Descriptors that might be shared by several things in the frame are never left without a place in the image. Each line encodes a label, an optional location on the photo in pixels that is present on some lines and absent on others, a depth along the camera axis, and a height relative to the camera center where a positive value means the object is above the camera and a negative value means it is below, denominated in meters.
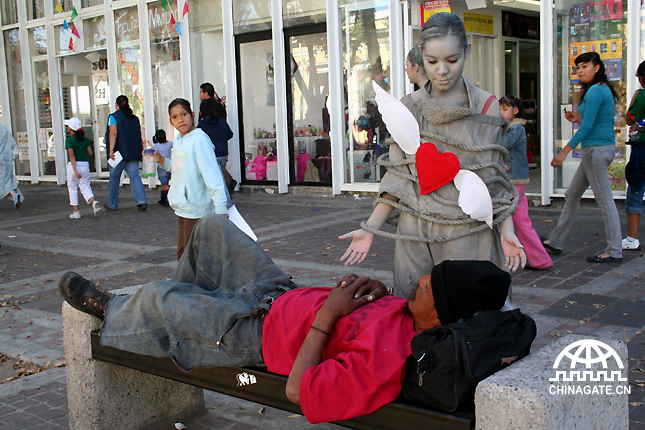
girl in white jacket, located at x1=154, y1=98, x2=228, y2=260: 5.23 -0.32
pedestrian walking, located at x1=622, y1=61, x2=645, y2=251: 6.72 -0.56
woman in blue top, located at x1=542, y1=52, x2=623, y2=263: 6.29 -0.20
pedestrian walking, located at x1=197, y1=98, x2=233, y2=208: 11.39 +0.12
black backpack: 2.13 -0.77
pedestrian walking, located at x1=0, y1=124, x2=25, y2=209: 10.75 -0.31
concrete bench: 1.98 -1.04
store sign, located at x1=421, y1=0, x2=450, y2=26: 11.09 +2.02
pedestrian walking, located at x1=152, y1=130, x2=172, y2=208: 11.88 -0.33
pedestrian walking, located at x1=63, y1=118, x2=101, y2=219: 11.25 -0.47
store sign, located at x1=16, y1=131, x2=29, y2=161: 18.42 -0.10
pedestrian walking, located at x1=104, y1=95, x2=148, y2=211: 12.00 -0.19
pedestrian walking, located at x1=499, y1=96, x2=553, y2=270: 6.21 -0.52
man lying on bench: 2.31 -0.78
